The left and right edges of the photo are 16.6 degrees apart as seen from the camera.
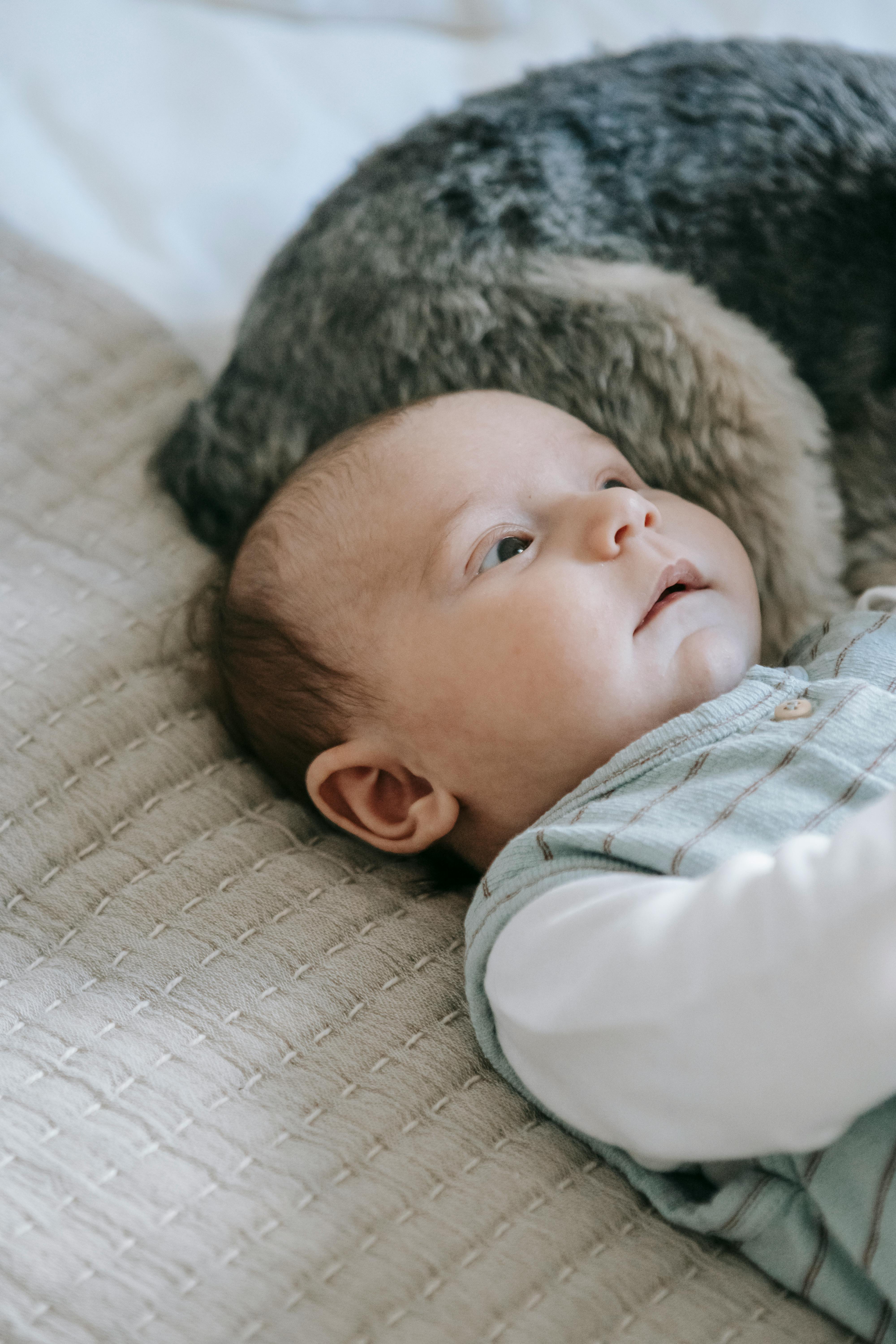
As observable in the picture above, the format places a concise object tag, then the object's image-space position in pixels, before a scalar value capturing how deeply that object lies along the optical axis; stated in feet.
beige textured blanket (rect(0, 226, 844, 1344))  2.47
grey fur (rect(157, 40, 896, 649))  2.92
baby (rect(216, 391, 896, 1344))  2.42
